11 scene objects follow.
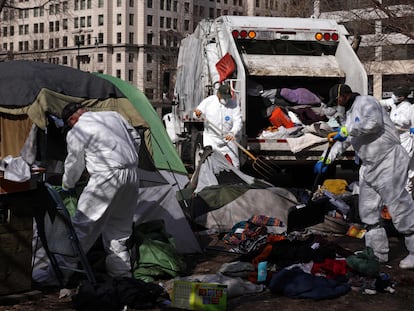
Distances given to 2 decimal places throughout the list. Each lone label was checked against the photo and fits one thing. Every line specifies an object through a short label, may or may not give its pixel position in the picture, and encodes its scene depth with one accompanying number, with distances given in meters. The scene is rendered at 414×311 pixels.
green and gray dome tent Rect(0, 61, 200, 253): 6.97
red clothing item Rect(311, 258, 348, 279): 6.29
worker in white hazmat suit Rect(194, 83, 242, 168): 10.77
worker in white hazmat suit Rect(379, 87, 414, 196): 10.84
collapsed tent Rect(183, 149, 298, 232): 8.68
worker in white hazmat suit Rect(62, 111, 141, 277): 6.06
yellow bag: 10.38
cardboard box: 5.40
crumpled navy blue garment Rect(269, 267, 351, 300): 5.83
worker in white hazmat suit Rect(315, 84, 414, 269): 7.06
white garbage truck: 11.28
